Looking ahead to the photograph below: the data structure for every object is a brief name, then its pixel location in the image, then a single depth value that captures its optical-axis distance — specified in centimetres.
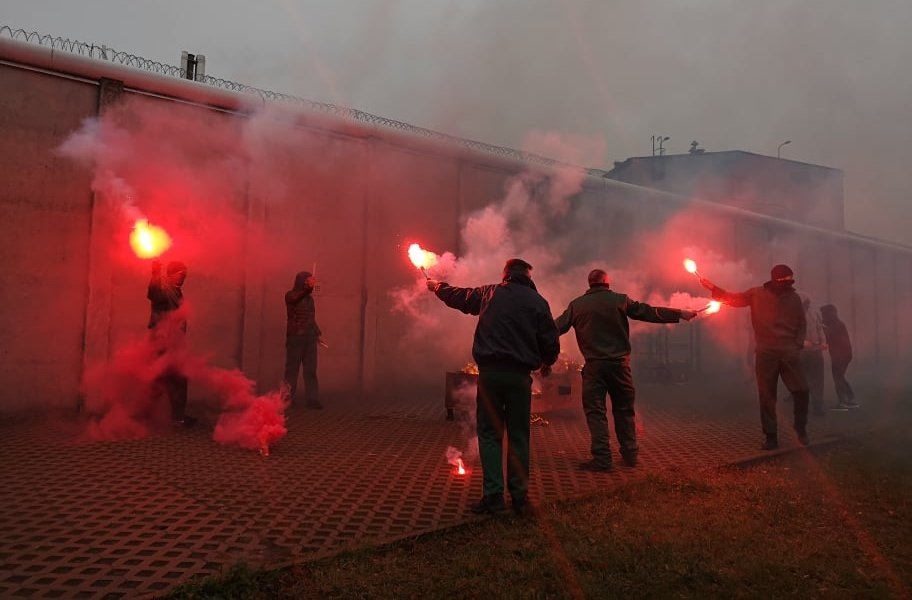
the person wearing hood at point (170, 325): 714
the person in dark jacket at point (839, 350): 1018
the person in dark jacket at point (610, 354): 574
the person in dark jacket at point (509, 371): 426
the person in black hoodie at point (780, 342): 671
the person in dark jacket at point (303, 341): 893
